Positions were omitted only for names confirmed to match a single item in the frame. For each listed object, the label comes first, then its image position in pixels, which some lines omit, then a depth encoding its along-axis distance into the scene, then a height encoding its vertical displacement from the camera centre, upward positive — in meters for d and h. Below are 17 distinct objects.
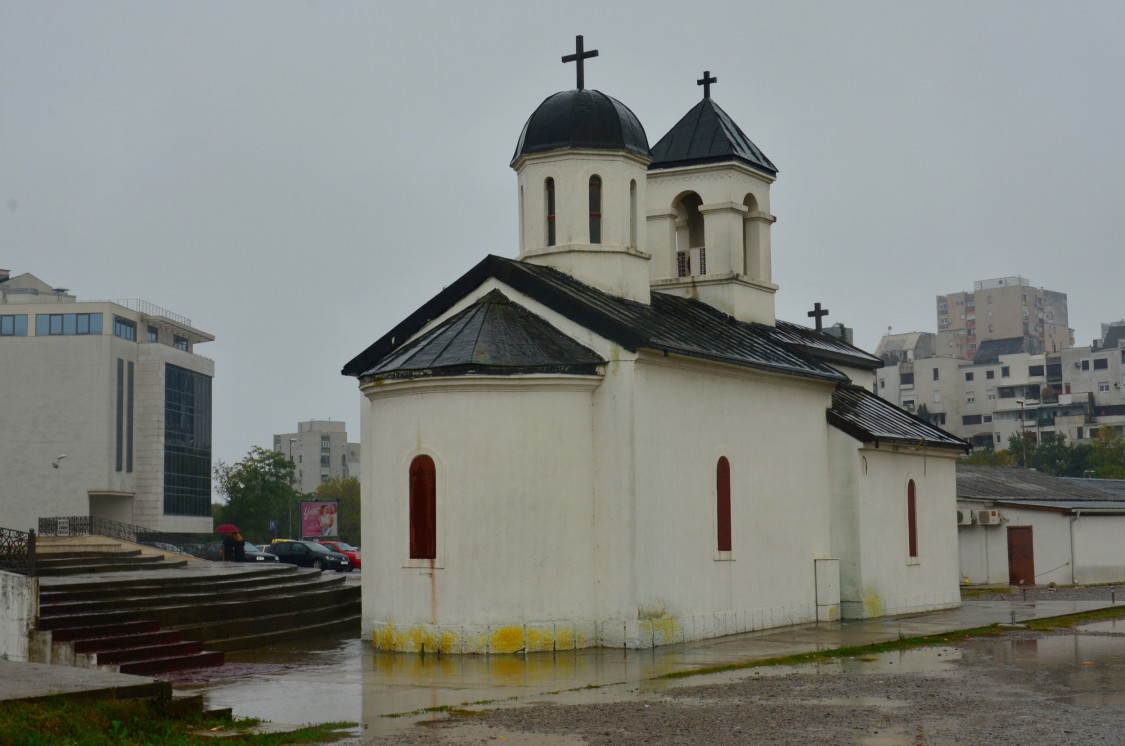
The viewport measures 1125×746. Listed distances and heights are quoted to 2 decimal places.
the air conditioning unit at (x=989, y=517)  41.62 -1.21
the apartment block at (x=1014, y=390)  112.19 +8.00
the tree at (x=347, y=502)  108.62 -1.23
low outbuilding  41.69 -2.03
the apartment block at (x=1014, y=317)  144.62 +17.94
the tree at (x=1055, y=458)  96.78 +1.48
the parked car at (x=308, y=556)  47.34 -2.44
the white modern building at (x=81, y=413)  81.81 +4.89
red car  50.86 -2.54
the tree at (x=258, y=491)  92.56 -0.19
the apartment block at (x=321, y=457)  154.25 +3.67
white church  20.61 +0.60
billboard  64.56 -1.55
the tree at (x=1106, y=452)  88.31 +1.74
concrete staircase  17.44 -1.89
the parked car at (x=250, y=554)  42.31 -2.20
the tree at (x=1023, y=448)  97.81 +2.30
